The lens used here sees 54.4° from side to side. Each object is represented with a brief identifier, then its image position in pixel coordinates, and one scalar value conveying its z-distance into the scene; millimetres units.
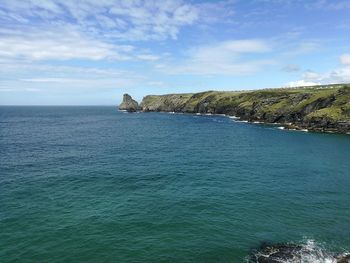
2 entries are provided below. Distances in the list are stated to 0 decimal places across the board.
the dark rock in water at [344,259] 36653
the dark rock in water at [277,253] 37438
